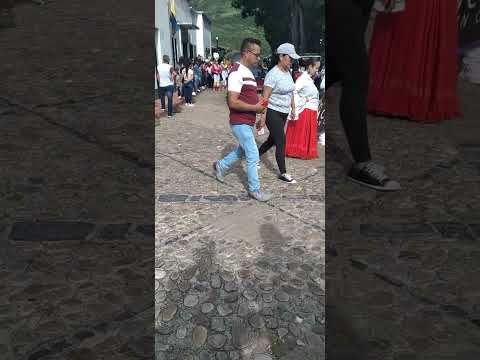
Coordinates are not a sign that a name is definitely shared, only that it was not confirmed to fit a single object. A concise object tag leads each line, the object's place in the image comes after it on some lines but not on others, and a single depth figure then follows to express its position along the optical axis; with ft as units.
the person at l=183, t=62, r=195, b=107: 40.32
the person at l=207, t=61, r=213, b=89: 67.31
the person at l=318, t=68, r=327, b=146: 20.32
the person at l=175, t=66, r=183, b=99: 41.24
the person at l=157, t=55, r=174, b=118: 33.20
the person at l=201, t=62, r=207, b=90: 66.85
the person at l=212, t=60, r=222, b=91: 65.62
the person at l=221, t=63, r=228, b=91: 67.22
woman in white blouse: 17.97
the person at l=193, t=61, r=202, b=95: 55.19
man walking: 12.56
